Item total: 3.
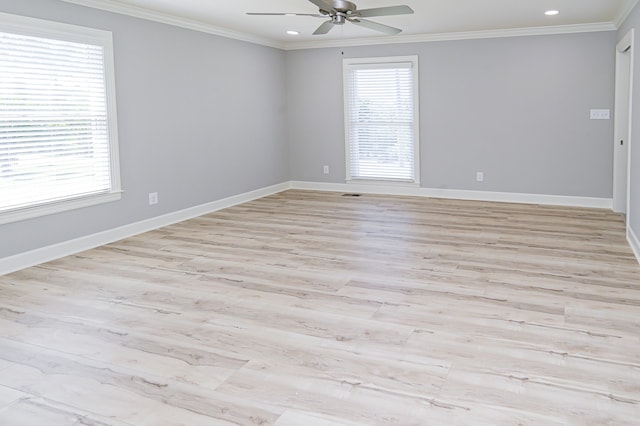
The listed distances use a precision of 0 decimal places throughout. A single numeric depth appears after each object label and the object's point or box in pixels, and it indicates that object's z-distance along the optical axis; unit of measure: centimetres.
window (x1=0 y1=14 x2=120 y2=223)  441
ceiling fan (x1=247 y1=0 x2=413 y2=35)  459
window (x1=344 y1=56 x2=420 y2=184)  785
